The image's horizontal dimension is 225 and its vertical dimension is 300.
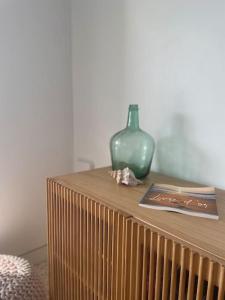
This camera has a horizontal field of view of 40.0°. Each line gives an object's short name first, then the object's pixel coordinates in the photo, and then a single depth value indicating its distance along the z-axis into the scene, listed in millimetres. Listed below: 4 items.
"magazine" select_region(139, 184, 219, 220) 987
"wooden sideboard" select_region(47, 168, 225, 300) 794
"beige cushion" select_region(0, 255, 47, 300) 1164
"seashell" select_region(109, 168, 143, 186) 1232
